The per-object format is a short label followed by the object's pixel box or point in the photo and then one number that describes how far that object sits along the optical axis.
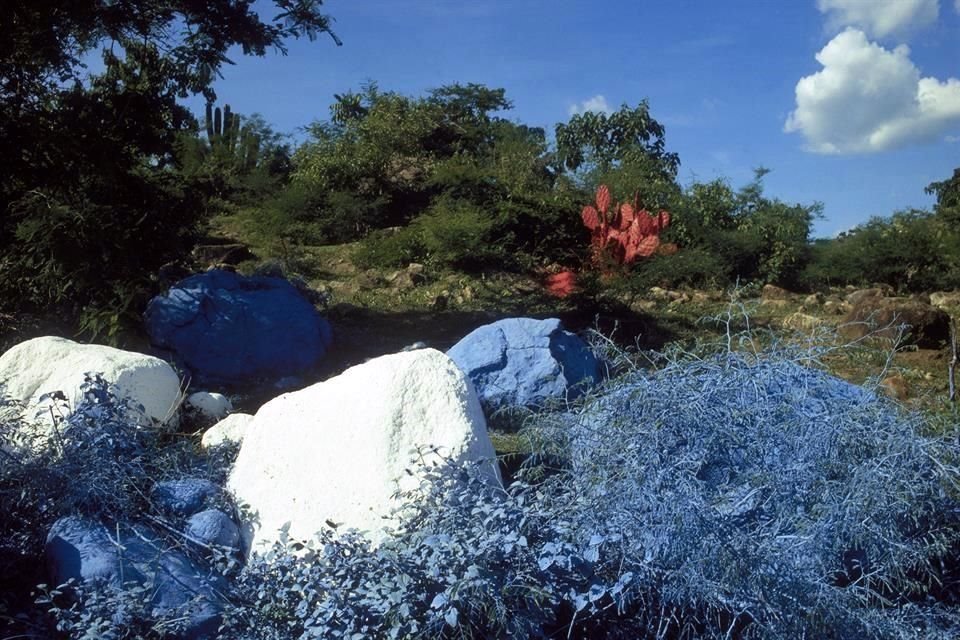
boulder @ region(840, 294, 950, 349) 8.72
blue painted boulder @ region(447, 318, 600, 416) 6.94
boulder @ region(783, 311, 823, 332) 8.72
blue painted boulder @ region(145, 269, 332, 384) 8.10
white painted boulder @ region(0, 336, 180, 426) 5.90
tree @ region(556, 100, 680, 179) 18.42
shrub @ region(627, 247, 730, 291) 10.50
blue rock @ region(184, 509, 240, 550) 4.49
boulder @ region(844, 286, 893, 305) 10.49
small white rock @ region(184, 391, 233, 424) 6.79
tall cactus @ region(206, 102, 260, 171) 18.64
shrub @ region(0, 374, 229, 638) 4.36
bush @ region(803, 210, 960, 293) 13.52
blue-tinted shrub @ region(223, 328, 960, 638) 3.51
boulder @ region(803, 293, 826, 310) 11.26
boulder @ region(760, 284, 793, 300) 11.92
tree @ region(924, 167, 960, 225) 13.97
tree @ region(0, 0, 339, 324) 7.93
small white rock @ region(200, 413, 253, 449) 5.84
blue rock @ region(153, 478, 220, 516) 4.73
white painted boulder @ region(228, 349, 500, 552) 4.38
